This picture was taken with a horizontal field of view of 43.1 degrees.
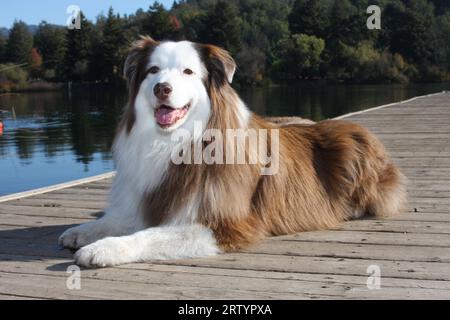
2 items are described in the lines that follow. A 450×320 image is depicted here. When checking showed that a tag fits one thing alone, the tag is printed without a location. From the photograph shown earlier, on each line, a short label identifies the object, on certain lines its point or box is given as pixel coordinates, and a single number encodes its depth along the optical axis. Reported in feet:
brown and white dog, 11.43
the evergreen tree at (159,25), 151.29
